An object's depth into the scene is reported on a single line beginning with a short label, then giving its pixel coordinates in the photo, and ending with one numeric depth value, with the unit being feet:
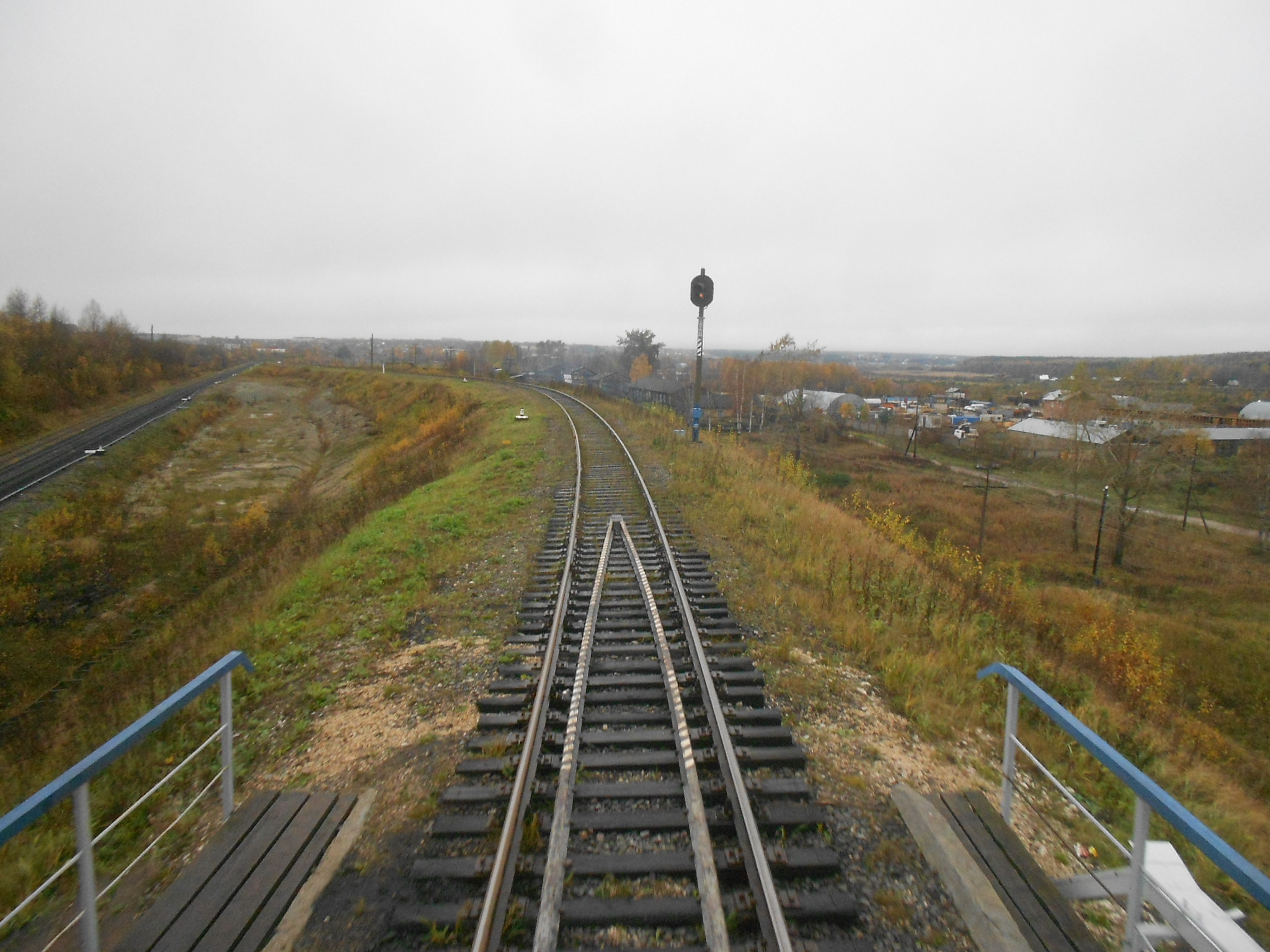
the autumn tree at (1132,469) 95.47
